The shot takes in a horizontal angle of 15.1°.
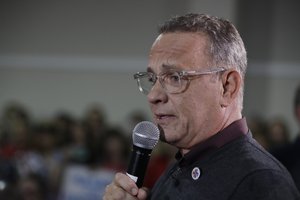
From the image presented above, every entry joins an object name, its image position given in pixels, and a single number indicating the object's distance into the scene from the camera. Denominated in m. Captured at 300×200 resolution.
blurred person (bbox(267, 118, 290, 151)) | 10.49
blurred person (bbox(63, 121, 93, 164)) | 9.62
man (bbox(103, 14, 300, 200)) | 2.92
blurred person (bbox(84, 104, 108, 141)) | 10.88
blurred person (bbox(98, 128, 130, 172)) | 9.31
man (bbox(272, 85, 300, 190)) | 4.54
